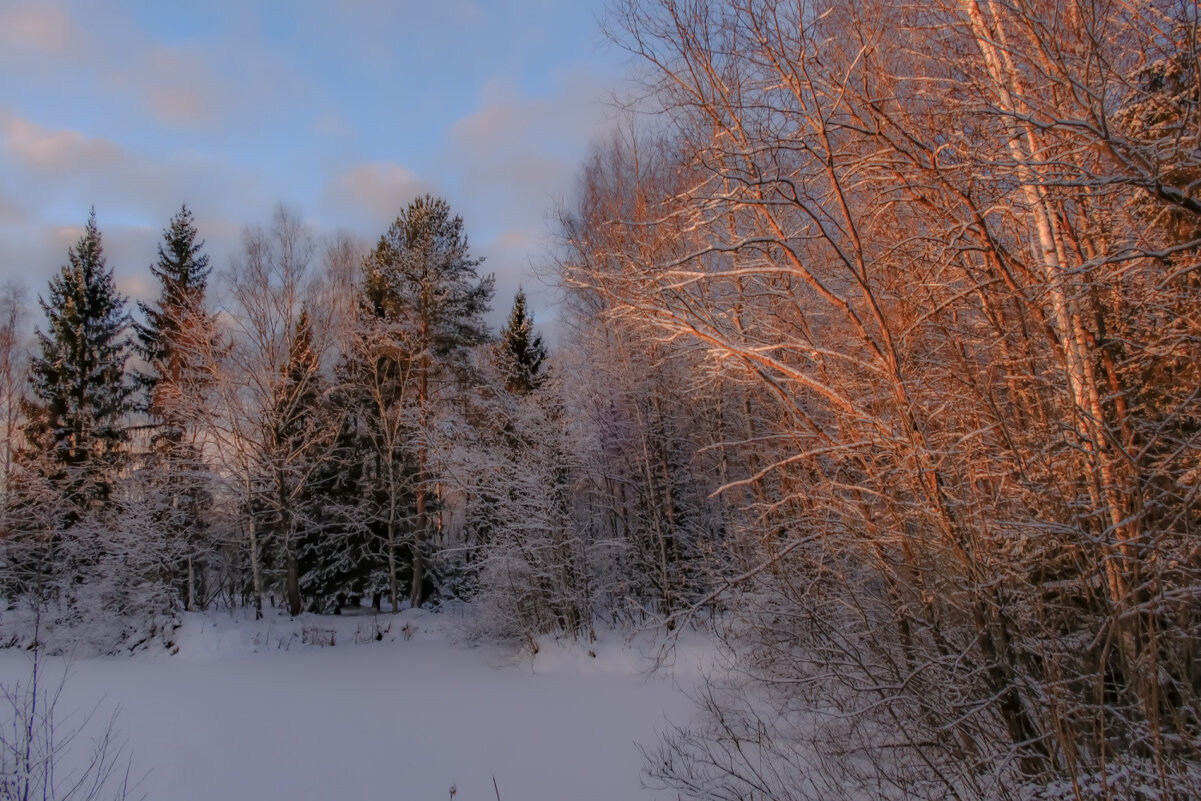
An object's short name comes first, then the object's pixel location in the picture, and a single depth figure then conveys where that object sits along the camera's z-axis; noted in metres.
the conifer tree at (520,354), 15.90
